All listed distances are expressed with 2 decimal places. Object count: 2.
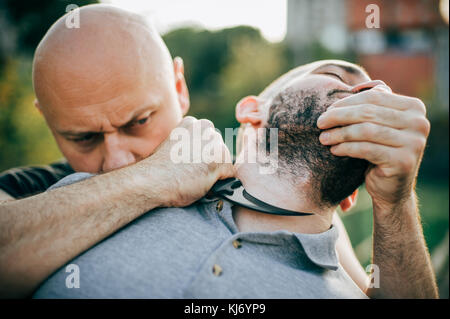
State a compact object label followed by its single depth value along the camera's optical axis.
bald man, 0.37
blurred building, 17.98
